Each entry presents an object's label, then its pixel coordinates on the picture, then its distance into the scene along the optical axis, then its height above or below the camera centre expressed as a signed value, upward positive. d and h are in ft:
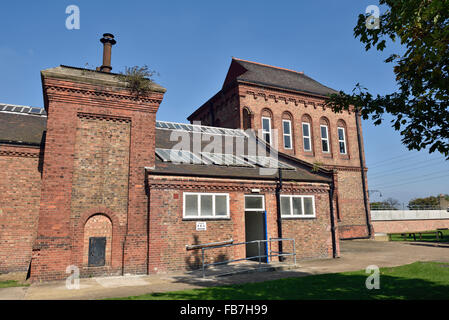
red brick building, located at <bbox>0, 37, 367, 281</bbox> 37.76 +3.70
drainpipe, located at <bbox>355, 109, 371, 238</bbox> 87.85 +14.68
